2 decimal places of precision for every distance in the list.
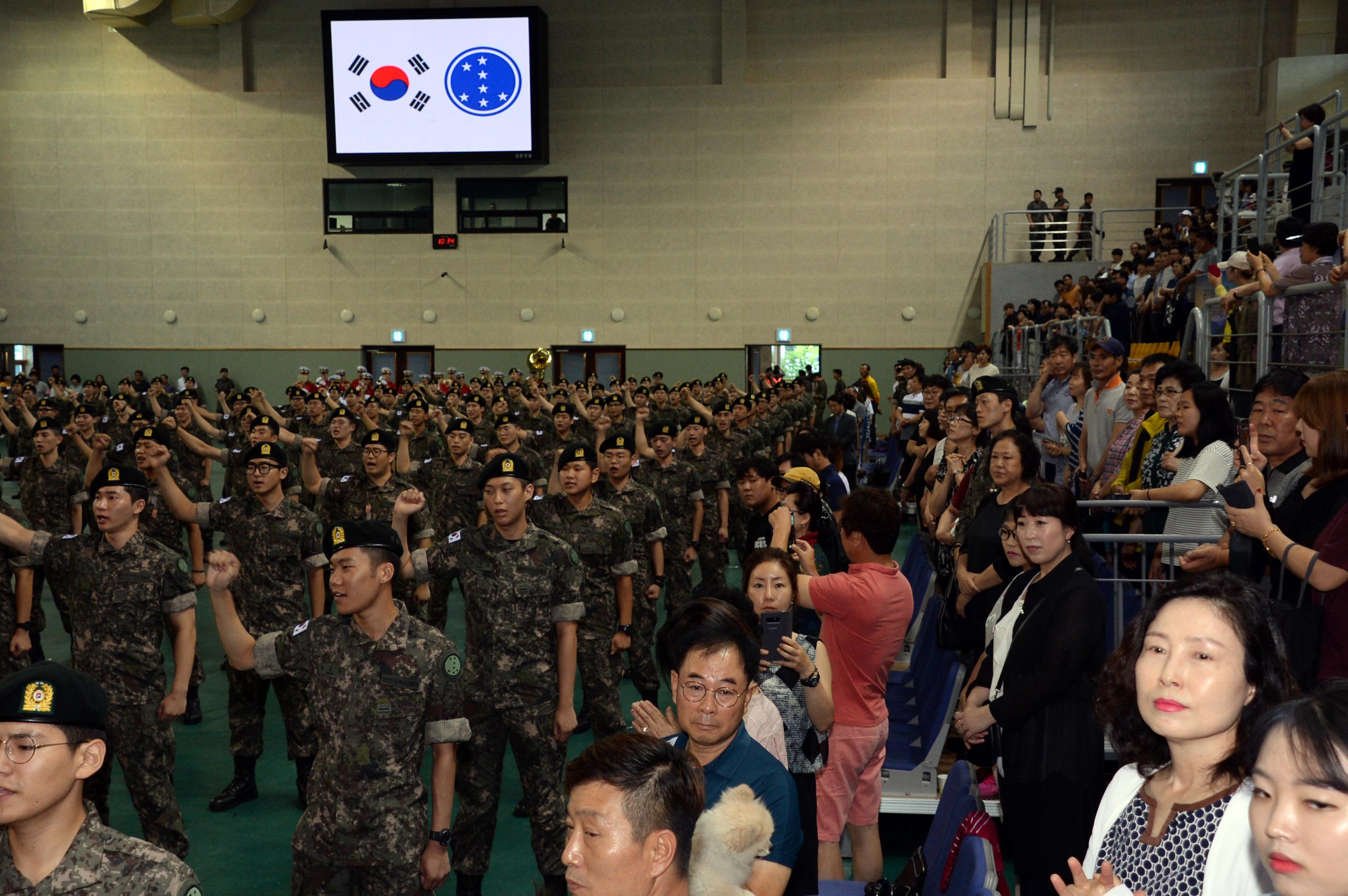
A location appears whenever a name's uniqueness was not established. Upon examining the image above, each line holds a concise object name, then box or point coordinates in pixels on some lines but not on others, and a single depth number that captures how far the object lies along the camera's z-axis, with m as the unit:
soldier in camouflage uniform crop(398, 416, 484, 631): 9.02
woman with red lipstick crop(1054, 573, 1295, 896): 2.01
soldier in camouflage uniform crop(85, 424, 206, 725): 6.77
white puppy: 2.05
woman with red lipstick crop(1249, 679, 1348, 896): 1.50
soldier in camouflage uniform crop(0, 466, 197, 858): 4.68
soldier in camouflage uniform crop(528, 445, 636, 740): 6.08
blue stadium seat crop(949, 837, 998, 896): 2.46
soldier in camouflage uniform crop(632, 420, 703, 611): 9.16
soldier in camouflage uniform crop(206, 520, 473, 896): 3.47
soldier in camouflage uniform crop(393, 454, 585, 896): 4.48
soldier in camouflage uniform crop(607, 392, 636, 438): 12.51
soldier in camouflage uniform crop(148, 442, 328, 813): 5.77
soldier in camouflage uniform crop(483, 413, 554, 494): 9.53
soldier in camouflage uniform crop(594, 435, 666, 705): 7.48
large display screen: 22.19
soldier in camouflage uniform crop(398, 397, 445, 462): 11.20
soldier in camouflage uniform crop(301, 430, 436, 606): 7.76
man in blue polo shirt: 2.57
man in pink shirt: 3.99
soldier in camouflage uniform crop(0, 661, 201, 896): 2.37
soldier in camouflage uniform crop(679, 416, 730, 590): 9.68
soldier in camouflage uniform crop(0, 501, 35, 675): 5.90
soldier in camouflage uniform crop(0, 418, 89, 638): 8.44
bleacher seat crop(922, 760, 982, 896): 2.99
